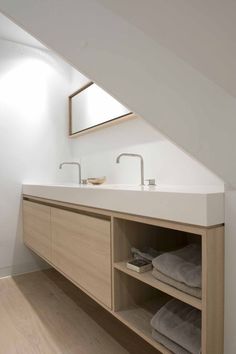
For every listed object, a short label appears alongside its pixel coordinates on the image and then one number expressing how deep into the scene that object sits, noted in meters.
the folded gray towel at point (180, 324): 0.87
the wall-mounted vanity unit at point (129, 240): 0.77
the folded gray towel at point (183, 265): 0.86
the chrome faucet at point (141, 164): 1.71
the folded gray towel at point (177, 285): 0.83
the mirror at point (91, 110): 1.98
